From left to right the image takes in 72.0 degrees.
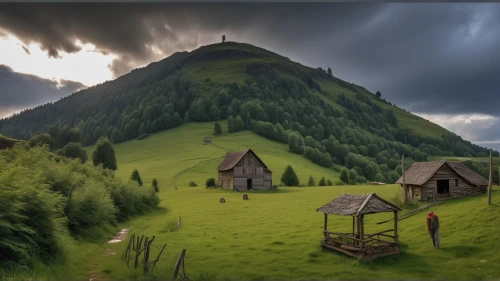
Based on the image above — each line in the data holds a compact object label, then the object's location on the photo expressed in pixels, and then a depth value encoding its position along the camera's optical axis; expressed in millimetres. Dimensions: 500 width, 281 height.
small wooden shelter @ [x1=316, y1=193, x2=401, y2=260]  20141
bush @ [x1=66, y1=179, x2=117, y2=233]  24281
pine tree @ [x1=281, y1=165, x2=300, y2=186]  77312
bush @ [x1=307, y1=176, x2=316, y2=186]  79850
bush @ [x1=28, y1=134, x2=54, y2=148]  81494
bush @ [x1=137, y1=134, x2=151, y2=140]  164500
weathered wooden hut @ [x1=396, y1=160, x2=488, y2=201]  38875
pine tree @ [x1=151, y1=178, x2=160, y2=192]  70612
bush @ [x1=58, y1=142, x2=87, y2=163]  83925
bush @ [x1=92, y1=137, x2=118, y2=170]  88438
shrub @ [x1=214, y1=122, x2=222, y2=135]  147750
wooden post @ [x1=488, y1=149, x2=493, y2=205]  29516
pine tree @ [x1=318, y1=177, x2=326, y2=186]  80694
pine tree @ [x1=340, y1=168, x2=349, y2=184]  93500
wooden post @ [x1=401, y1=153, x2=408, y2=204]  36934
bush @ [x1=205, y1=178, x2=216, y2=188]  73312
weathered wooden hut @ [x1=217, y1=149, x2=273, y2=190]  69688
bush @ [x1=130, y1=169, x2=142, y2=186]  71238
